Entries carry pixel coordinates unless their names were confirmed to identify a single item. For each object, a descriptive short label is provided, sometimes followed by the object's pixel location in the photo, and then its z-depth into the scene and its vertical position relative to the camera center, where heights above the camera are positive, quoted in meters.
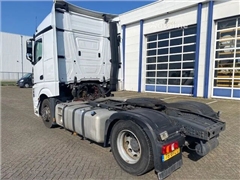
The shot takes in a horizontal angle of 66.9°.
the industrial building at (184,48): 10.43 +2.05
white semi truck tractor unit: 2.82 -0.63
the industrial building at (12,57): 42.97 +4.67
